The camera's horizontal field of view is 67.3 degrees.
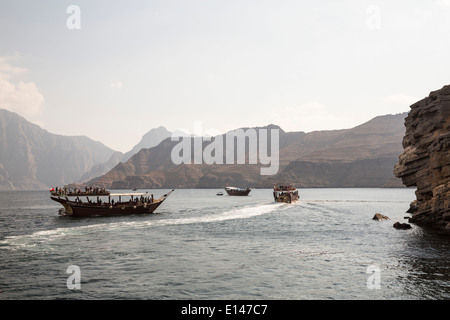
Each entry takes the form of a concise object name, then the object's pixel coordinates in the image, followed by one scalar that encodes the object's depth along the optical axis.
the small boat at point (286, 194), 107.18
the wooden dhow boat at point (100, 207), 64.00
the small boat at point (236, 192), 170.00
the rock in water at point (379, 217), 59.52
